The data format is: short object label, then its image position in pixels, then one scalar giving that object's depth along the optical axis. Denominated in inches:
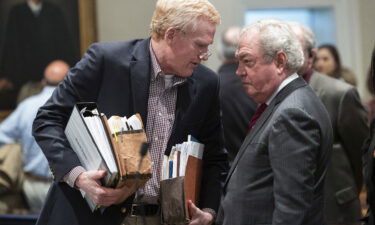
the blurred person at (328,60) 302.8
